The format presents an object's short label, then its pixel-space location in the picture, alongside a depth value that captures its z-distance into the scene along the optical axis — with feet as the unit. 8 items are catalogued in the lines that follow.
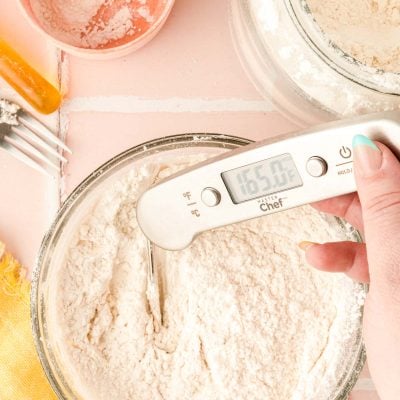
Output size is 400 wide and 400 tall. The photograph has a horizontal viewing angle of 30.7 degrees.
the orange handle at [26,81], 2.75
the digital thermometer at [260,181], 2.02
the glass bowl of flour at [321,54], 2.33
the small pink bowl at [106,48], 2.70
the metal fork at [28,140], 2.80
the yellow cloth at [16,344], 2.83
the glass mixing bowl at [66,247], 2.61
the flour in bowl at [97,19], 2.84
